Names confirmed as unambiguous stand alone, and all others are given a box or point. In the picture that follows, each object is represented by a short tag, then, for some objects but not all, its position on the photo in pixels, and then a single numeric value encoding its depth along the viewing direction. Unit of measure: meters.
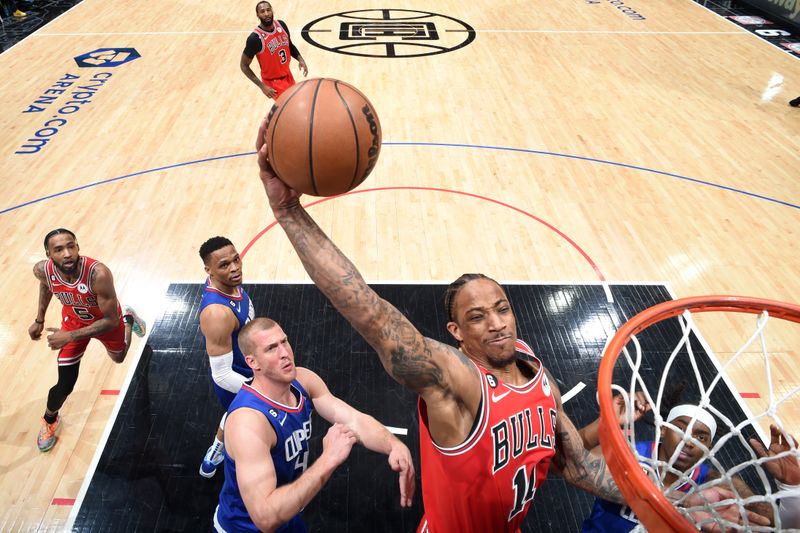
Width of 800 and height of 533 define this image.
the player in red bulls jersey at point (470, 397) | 1.77
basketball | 2.06
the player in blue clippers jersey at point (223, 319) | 3.71
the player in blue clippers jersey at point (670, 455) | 2.78
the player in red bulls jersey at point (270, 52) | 7.39
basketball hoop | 1.81
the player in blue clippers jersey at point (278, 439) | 2.47
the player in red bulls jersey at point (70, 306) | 4.04
